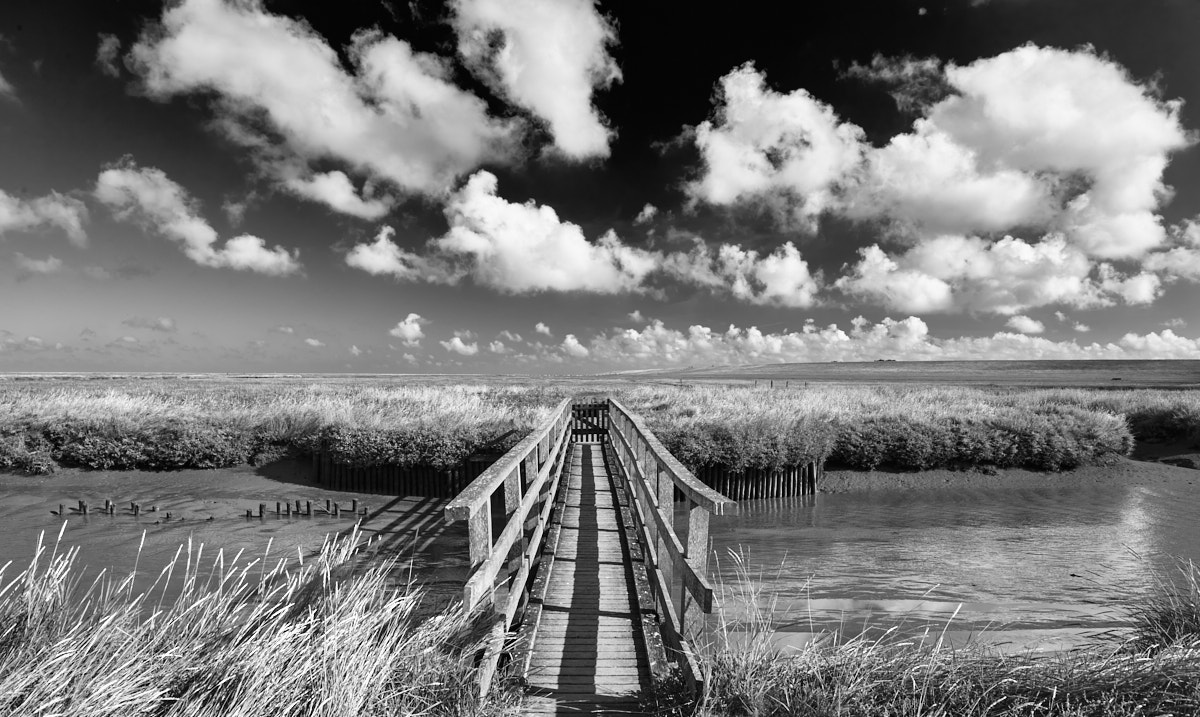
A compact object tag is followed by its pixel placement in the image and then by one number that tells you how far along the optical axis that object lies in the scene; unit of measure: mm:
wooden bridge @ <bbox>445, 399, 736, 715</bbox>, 3875
